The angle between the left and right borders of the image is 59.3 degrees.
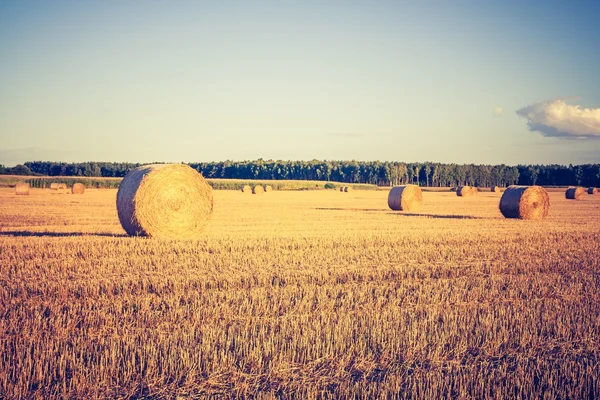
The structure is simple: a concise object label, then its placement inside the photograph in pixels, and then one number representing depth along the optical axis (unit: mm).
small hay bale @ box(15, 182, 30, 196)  41438
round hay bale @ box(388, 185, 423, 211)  29872
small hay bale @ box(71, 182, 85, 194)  46906
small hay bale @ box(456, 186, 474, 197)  55847
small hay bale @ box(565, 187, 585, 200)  47250
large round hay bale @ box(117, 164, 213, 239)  15008
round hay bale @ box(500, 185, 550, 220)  23359
